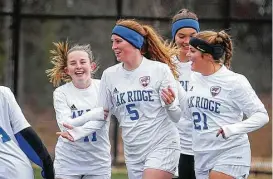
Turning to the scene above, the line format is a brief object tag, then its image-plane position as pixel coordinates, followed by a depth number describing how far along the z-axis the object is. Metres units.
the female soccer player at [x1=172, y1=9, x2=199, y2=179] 17.56
